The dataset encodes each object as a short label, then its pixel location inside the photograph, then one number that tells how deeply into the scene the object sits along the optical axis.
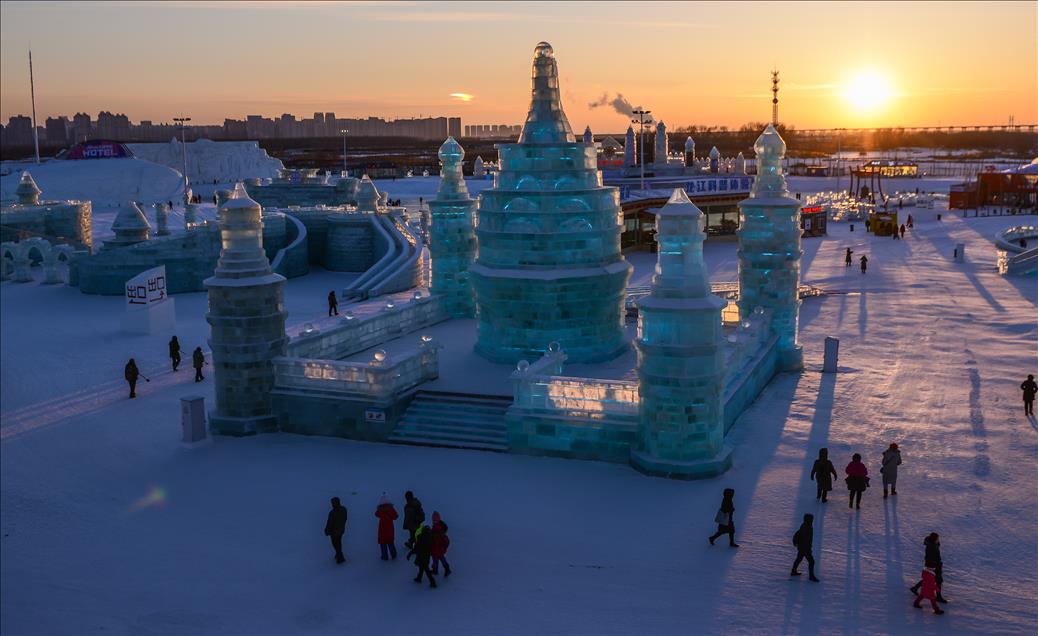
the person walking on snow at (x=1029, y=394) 20.28
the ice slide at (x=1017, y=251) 40.97
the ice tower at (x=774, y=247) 24.08
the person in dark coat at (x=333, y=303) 34.62
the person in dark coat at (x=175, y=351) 25.88
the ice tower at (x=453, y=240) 28.66
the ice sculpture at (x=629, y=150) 69.56
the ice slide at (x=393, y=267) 40.41
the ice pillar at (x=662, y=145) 71.63
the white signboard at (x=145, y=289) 30.45
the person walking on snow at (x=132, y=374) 22.86
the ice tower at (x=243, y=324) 19.53
